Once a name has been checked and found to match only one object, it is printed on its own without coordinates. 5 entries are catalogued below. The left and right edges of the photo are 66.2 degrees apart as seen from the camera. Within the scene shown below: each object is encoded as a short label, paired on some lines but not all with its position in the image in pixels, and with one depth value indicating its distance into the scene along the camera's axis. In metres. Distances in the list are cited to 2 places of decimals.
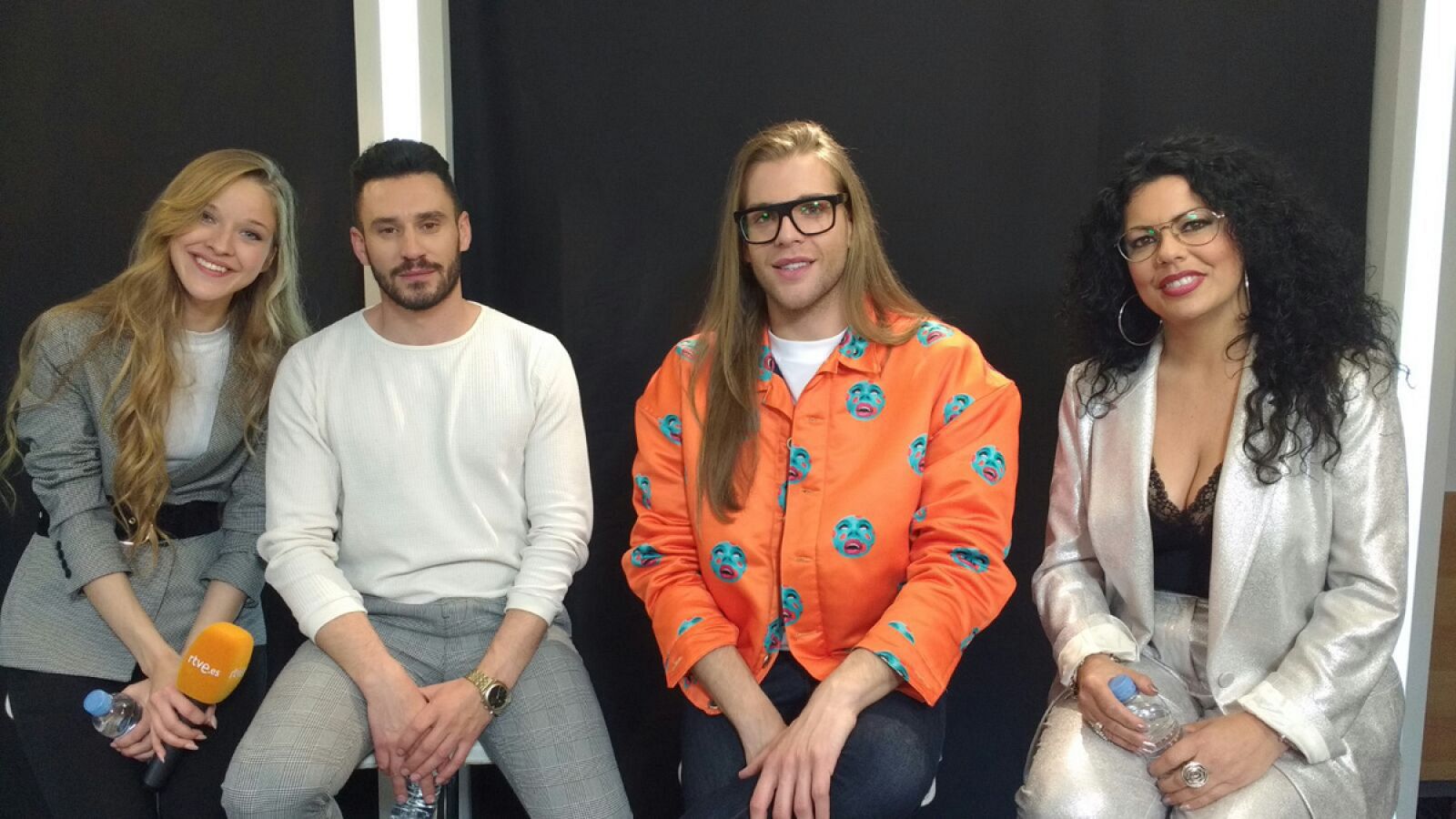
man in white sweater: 2.03
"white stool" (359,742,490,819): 2.35
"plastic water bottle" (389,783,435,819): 2.02
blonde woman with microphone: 2.08
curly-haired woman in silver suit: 1.80
